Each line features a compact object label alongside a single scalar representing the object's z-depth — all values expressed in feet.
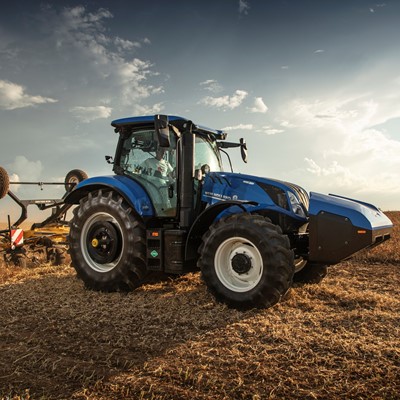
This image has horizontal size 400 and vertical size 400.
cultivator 36.88
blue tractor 19.11
